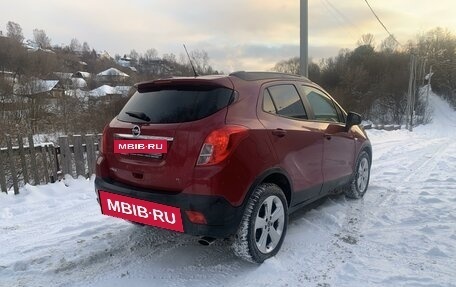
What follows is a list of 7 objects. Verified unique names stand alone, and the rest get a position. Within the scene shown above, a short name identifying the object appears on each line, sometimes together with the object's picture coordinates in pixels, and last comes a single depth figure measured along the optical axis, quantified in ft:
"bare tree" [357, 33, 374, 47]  180.14
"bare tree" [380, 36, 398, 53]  173.17
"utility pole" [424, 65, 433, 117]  142.86
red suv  9.70
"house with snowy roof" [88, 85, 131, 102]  107.55
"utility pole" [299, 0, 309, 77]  28.55
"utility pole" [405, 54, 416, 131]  93.24
